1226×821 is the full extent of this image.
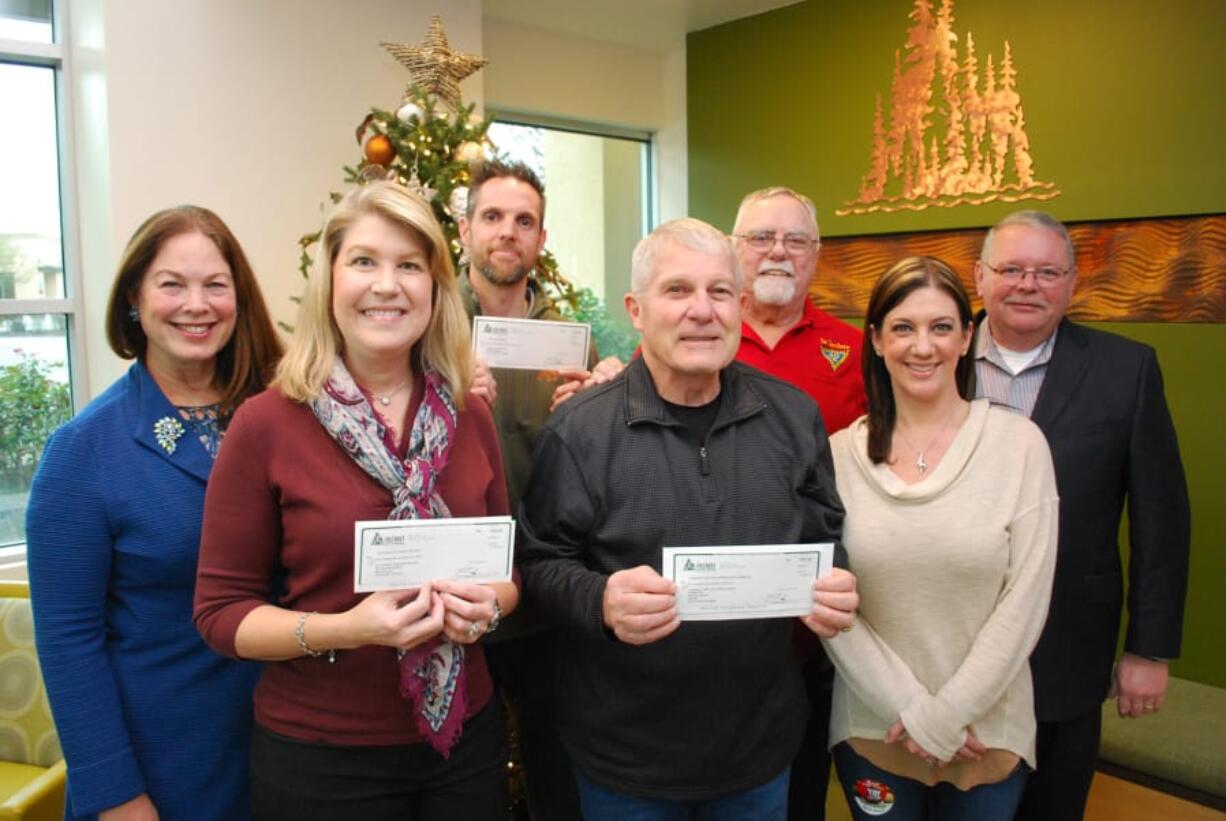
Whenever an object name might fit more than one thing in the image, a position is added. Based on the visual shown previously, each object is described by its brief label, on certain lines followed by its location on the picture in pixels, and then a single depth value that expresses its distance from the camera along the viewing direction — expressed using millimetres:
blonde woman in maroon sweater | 1351
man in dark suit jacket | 1970
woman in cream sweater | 1650
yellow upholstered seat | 2568
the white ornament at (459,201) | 3332
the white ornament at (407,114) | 3684
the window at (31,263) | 3701
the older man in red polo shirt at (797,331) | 2180
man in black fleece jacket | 1525
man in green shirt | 2135
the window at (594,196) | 5680
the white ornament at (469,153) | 3666
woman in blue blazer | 1477
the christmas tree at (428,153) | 3627
